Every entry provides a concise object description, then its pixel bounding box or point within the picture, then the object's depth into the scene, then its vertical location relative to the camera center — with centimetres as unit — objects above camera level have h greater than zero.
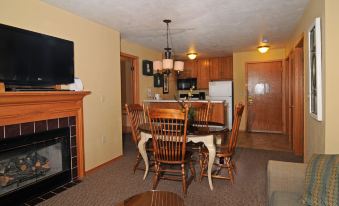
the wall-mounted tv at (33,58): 230 +49
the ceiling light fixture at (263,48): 508 +113
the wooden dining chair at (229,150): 277 -66
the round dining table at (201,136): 271 -44
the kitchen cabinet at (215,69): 735 +99
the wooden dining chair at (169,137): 251 -42
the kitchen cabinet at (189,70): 767 +101
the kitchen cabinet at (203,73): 750 +87
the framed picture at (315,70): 232 +31
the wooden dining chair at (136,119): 320 -29
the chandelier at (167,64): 375 +62
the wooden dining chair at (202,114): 342 -24
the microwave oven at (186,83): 773 +57
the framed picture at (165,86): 665 +41
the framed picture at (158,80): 603 +55
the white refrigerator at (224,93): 645 +19
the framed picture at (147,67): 550 +80
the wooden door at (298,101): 388 -5
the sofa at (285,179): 173 -63
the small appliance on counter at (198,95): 742 +15
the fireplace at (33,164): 236 -74
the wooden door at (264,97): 622 +5
